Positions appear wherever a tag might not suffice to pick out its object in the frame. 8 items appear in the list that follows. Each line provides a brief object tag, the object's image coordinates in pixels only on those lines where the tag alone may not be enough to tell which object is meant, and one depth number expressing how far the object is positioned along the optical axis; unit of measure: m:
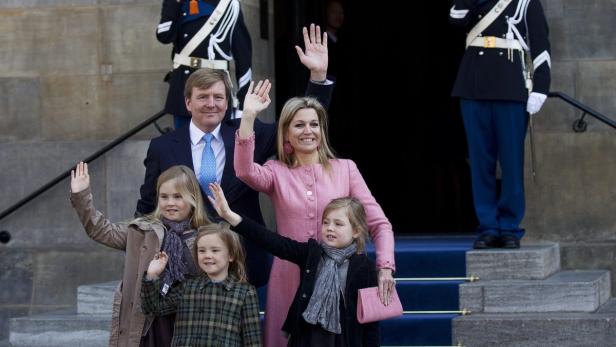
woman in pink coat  13.76
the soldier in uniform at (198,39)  19.50
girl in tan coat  13.64
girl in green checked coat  13.34
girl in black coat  13.38
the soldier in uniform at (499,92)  18.66
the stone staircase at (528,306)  16.48
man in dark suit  14.08
